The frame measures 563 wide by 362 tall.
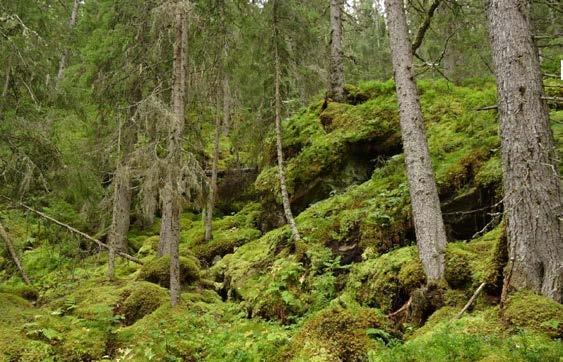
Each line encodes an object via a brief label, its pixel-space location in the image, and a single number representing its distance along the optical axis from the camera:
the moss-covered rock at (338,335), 5.61
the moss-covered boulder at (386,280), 7.05
